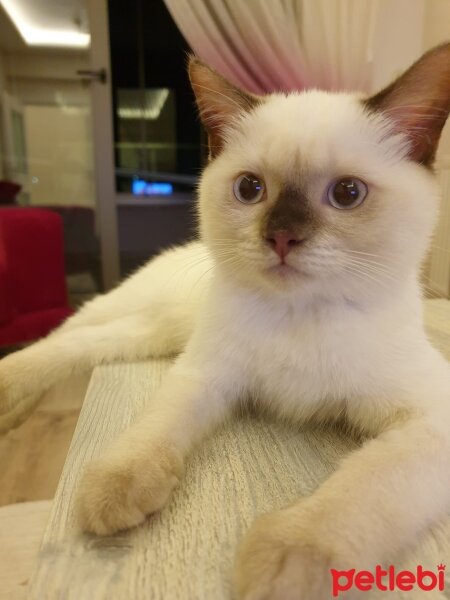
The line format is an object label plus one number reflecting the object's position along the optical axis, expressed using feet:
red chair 7.65
